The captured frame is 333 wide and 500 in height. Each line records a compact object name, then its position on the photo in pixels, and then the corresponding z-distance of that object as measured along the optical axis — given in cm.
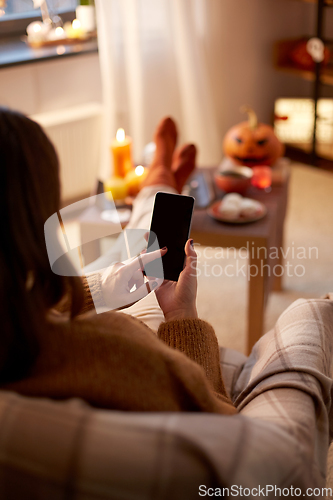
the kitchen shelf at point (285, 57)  284
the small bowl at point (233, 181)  146
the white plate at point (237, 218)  131
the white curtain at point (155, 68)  233
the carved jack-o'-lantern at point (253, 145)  163
